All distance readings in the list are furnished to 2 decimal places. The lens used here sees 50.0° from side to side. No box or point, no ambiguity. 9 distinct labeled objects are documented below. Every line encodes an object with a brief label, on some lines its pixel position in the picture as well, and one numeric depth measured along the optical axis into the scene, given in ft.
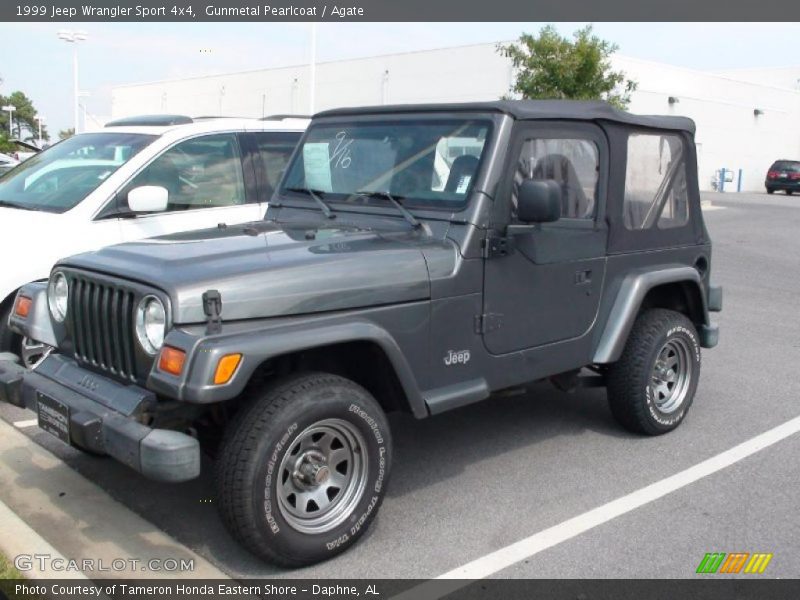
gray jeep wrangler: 11.54
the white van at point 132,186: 19.11
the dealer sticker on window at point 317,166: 16.61
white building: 121.19
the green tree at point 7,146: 95.09
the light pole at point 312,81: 80.69
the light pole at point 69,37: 109.91
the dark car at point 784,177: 122.62
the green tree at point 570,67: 63.05
